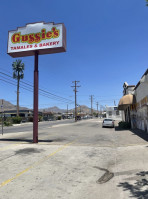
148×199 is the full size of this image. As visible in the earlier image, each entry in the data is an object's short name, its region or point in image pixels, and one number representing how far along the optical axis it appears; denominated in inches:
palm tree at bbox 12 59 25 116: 2101.4
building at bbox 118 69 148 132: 605.5
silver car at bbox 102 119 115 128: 1076.5
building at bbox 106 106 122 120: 2333.7
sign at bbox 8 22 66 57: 483.5
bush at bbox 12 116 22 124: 1861.5
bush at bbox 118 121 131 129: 922.7
